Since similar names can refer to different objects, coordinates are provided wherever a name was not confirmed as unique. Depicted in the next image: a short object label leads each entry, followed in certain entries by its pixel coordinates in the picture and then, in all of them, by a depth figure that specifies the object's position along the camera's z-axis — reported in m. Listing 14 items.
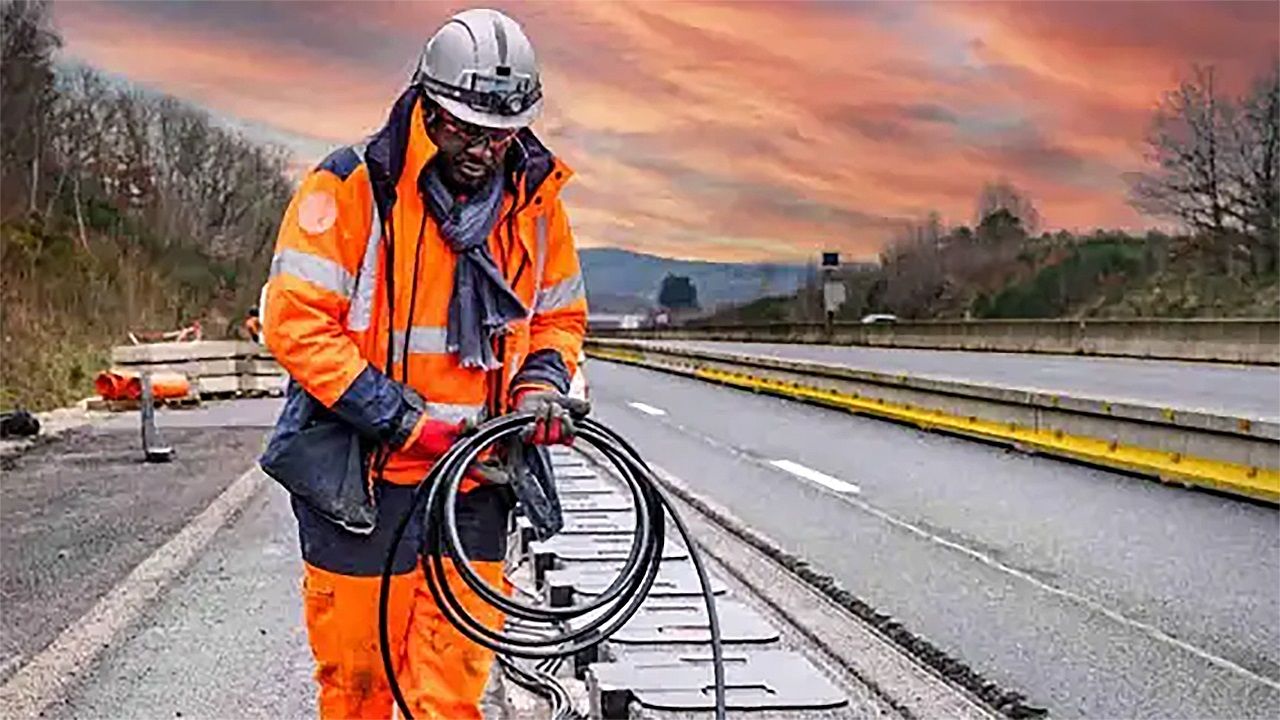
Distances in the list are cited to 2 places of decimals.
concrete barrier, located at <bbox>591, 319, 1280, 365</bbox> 33.84
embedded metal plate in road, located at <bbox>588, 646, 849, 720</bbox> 5.96
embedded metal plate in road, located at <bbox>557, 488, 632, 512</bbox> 10.76
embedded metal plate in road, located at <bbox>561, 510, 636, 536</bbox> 9.73
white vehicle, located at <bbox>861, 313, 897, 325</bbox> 78.26
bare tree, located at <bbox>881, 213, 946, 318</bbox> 86.81
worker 3.99
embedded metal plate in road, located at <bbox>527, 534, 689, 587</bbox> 8.73
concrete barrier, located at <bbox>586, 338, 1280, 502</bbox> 12.86
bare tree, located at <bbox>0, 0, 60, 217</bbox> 70.25
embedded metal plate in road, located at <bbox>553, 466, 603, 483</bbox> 12.66
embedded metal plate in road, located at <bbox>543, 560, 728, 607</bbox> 7.72
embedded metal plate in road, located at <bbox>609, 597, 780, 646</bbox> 7.04
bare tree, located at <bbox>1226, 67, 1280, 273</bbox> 55.94
